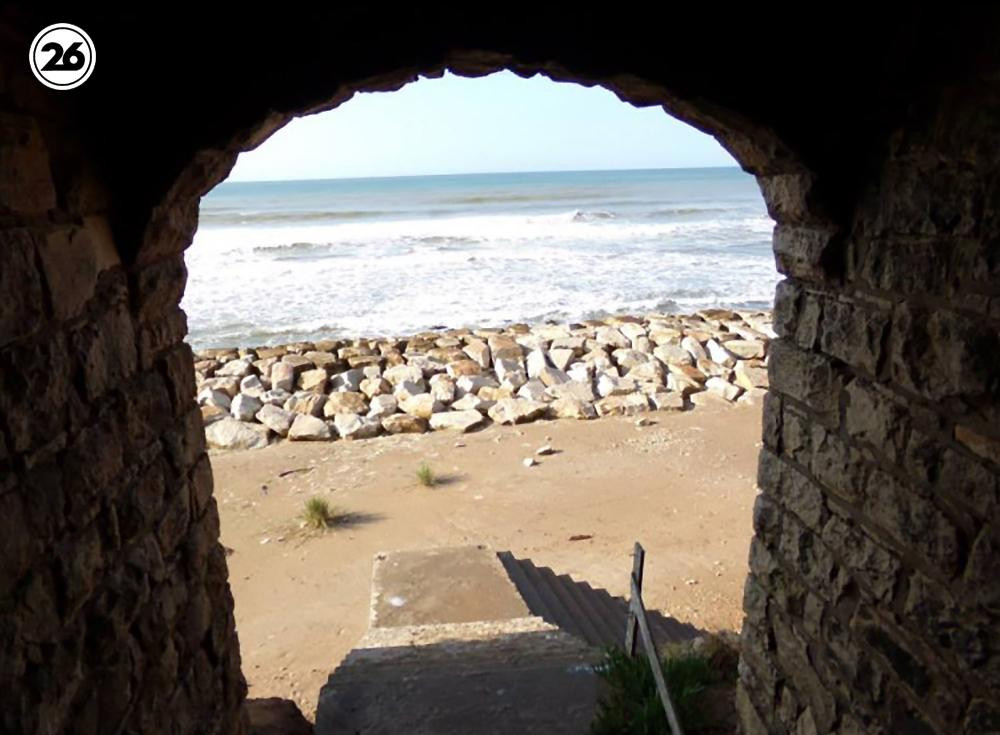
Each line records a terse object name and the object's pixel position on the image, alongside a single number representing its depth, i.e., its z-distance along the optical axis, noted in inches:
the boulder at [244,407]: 436.5
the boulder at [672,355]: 510.3
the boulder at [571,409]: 442.9
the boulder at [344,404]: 444.1
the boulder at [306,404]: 443.2
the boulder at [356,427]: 422.0
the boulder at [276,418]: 426.3
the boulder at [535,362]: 494.0
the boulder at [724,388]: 465.4
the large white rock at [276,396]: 452.8
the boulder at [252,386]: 462.9
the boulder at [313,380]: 472.1
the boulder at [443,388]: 455.8
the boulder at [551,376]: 477.4
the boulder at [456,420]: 428.8
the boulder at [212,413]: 427.5
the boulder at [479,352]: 509.0
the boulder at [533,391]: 458.6
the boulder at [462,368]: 486.7
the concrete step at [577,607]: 221.6
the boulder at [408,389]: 457.1
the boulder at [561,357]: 505.7
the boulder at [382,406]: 438.3
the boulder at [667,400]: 451.2
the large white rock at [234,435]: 411.5
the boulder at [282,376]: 473.4
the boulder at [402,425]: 426.9
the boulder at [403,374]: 478.0
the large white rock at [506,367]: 488.1
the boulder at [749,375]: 477.4
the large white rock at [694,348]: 519.4
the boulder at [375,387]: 464.4
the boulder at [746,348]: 515.5
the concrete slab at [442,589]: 214.8
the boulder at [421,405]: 441.0
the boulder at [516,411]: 435.8
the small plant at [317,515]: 318.3
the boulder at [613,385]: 465.4
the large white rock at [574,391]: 457.1
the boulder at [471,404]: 447.5
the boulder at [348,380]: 474.3
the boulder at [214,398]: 446.9
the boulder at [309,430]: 418.6
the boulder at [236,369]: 486.6
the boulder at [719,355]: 508.7
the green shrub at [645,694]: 144.3
